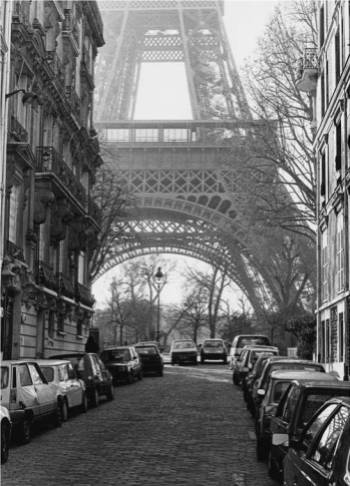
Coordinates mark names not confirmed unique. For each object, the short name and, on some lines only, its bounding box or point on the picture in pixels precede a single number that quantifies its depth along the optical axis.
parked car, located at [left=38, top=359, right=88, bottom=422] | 18.95
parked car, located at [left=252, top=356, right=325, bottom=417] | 15.84
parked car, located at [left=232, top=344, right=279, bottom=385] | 28.31
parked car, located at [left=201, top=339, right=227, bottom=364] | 56.84
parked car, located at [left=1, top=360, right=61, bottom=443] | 14.91
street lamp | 61.87
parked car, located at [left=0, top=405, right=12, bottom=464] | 12.32
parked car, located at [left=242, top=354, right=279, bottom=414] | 20.58
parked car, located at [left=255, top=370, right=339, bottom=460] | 12.05
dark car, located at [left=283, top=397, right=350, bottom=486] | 5.17
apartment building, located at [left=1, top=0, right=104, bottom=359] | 27.02
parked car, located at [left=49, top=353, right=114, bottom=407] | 22.94
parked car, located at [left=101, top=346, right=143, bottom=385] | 33.28
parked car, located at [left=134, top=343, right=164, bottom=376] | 40.72
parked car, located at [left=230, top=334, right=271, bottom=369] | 39.42
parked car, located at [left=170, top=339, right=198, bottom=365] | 53.31
